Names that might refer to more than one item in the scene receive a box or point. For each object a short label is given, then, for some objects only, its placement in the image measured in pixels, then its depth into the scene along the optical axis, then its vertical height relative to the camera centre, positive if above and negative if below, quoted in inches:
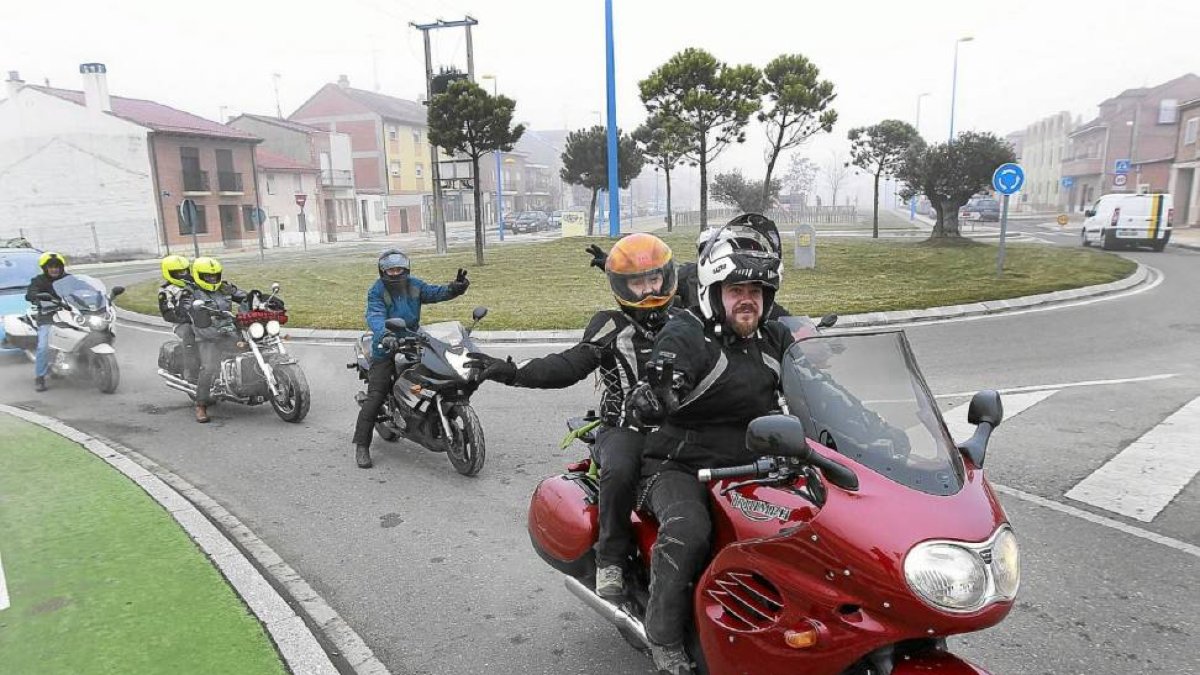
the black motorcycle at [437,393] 237.3 -57.9
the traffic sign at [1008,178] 625.7 +18.1
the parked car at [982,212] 1958.7 -25.9
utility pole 1189.7 +221.0
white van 1007.6 -29.5
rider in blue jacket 259.8 -35.2
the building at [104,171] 1429.6 +85.8
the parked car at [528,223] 2226.9 -41.3
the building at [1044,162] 3265.3 +176.1
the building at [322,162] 2166.6 +144.1
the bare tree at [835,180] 3193.9 +101.7
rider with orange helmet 140.9 -25.7
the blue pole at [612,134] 1023.6 +99.7
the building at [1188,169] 1576.0 +60.2
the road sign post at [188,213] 761.0 +0.5
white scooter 374.3 -55.9
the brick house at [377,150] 2642.7 +208.5
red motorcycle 82.0 -36.8
